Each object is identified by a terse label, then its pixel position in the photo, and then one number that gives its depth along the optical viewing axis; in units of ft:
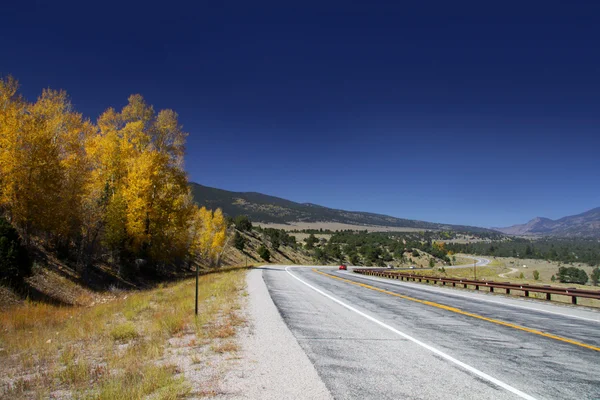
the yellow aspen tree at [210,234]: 160.76
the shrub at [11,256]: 46.44
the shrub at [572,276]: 272.72
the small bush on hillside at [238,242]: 232.94
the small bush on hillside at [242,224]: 295.69
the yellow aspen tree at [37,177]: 56.03
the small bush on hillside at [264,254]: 235.40
